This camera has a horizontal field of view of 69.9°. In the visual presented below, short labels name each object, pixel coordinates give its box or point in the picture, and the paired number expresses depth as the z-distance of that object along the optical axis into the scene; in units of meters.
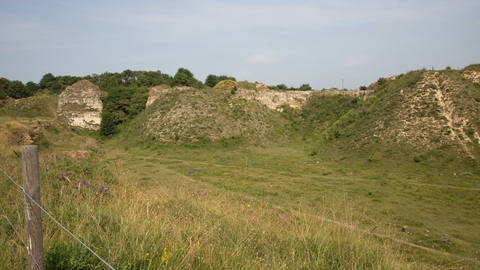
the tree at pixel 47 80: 60.26
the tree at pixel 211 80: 62.31
